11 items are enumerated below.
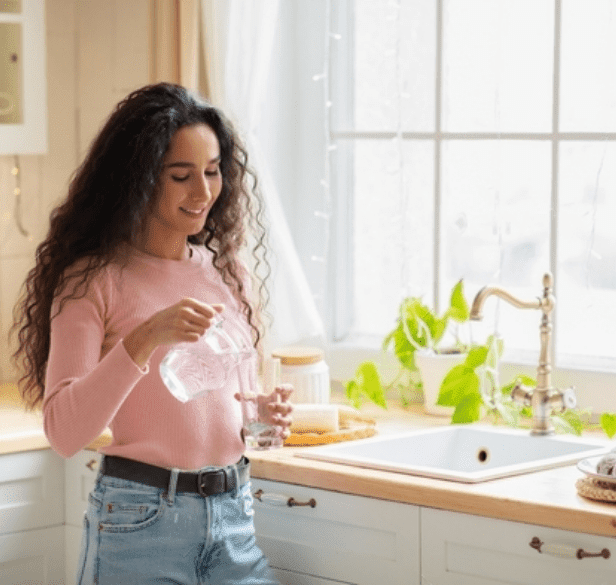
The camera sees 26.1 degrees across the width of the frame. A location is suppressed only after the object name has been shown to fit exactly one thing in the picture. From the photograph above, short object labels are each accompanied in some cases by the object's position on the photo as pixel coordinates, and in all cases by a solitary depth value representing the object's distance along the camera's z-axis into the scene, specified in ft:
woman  7.14
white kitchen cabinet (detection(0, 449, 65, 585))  9.43
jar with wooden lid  9.98
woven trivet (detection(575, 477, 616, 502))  7.28
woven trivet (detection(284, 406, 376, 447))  9.04
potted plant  10.23
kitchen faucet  9.25
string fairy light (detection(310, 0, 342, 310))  11.32
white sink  8.87
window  9.90
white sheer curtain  10.86
